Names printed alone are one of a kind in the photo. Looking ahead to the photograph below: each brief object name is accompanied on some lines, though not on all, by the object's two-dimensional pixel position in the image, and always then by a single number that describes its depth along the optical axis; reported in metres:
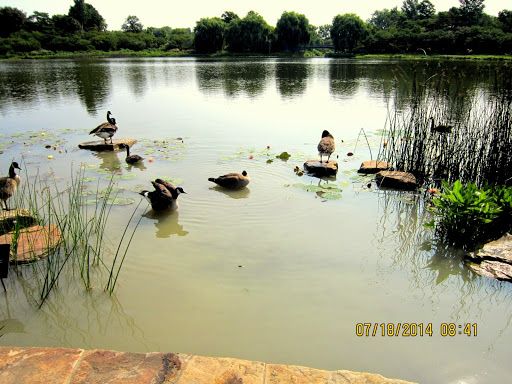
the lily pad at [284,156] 7.36
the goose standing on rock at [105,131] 8.06
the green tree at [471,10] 60.59
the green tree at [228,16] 91.39
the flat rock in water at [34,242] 3.71
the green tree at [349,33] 63.63
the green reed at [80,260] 3.35
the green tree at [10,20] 68.31
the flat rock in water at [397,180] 5.77
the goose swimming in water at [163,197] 4.91
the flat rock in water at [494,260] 3.57
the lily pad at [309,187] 5.82
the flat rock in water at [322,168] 6.52
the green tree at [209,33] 70.62
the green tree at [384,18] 91.90
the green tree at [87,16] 82.56
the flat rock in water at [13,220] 4.14
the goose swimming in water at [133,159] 7.12
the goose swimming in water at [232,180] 5.72
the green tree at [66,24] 77.25
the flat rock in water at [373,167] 6.46
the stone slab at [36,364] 2.18
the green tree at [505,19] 48.81
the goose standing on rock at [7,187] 4.85
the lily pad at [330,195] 5.55
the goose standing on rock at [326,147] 6.79
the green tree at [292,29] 66.56
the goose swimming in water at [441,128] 5.94
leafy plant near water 3.92
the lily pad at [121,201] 5.25
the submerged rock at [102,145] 8.09
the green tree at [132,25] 99.62
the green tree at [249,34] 67.06
